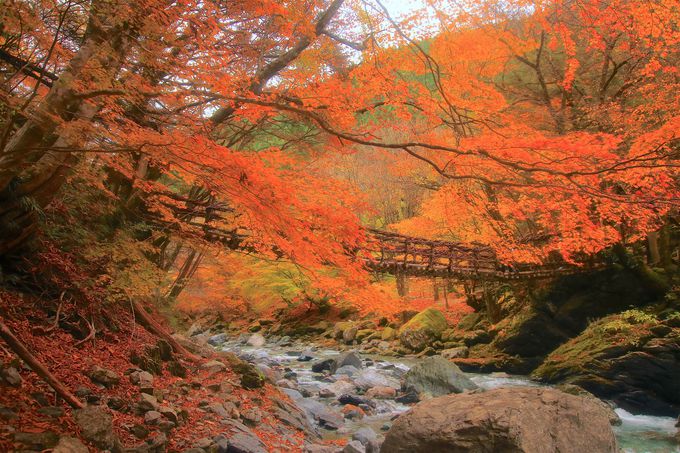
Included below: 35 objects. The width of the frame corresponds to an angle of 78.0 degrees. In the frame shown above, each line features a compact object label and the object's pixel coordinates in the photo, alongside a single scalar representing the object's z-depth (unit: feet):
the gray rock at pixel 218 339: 51.79
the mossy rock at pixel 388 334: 47.83
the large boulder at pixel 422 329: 42.65
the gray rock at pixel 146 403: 11.55
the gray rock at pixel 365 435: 16.98
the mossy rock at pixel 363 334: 49.62
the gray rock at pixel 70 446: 7.68
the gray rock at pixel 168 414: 11.76
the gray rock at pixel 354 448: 14.78
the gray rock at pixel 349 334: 49.75
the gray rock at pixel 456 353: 37.76
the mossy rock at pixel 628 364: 23.82
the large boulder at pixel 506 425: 11.10
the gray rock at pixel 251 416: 15.02
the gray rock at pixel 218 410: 13.98
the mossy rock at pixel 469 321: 44.24
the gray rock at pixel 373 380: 28.07
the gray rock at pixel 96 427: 8.68
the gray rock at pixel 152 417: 11.10
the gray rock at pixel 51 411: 8.82
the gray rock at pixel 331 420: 19.28
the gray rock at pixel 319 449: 14.46
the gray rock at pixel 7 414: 8.08
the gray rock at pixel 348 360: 34.40
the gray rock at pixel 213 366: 18.93
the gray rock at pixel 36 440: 7.53
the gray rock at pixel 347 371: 32.09
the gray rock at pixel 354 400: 23.48
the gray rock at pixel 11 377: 9.14
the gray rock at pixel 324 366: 34.45
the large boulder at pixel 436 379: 26.35
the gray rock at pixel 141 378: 12.97
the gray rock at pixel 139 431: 10.37
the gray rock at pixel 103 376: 11.73
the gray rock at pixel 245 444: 11.84
